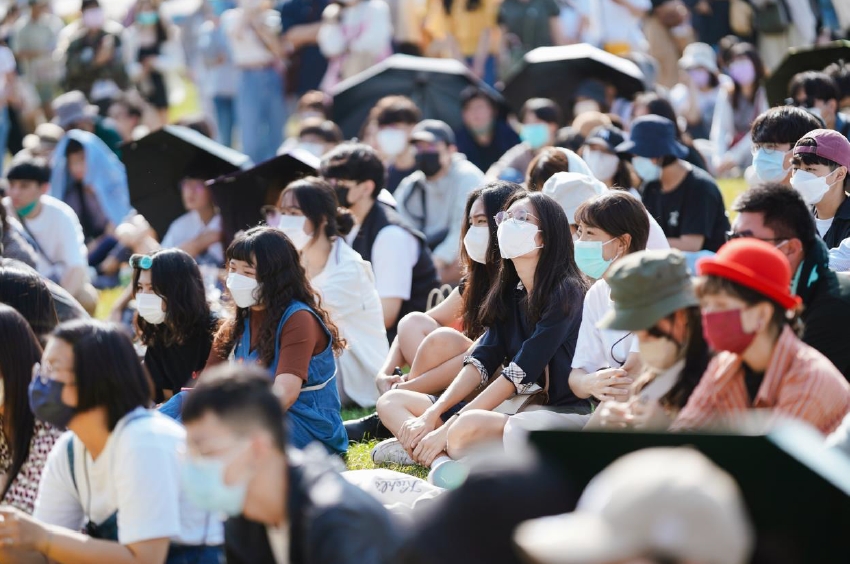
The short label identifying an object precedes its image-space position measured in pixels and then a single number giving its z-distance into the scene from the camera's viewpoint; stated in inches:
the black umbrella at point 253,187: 678.9
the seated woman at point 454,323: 479.2
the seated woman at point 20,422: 366.0
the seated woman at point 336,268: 548.1
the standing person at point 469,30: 1101.7
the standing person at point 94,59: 1168.2
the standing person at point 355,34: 1064.2
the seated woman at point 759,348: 290.8
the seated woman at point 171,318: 477.4
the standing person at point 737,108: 947.3
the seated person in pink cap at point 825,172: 457.7
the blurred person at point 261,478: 251.9
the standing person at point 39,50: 1243.2
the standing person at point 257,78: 1092.5
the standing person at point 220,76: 1162.0
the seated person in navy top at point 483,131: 900.0
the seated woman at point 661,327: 313.3
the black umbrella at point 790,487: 239.8
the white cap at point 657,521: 188.1
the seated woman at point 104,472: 310.5
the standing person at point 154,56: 1178.6
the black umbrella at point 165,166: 746.2
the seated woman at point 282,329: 449.7
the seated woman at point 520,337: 442.3
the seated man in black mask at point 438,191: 718.5
